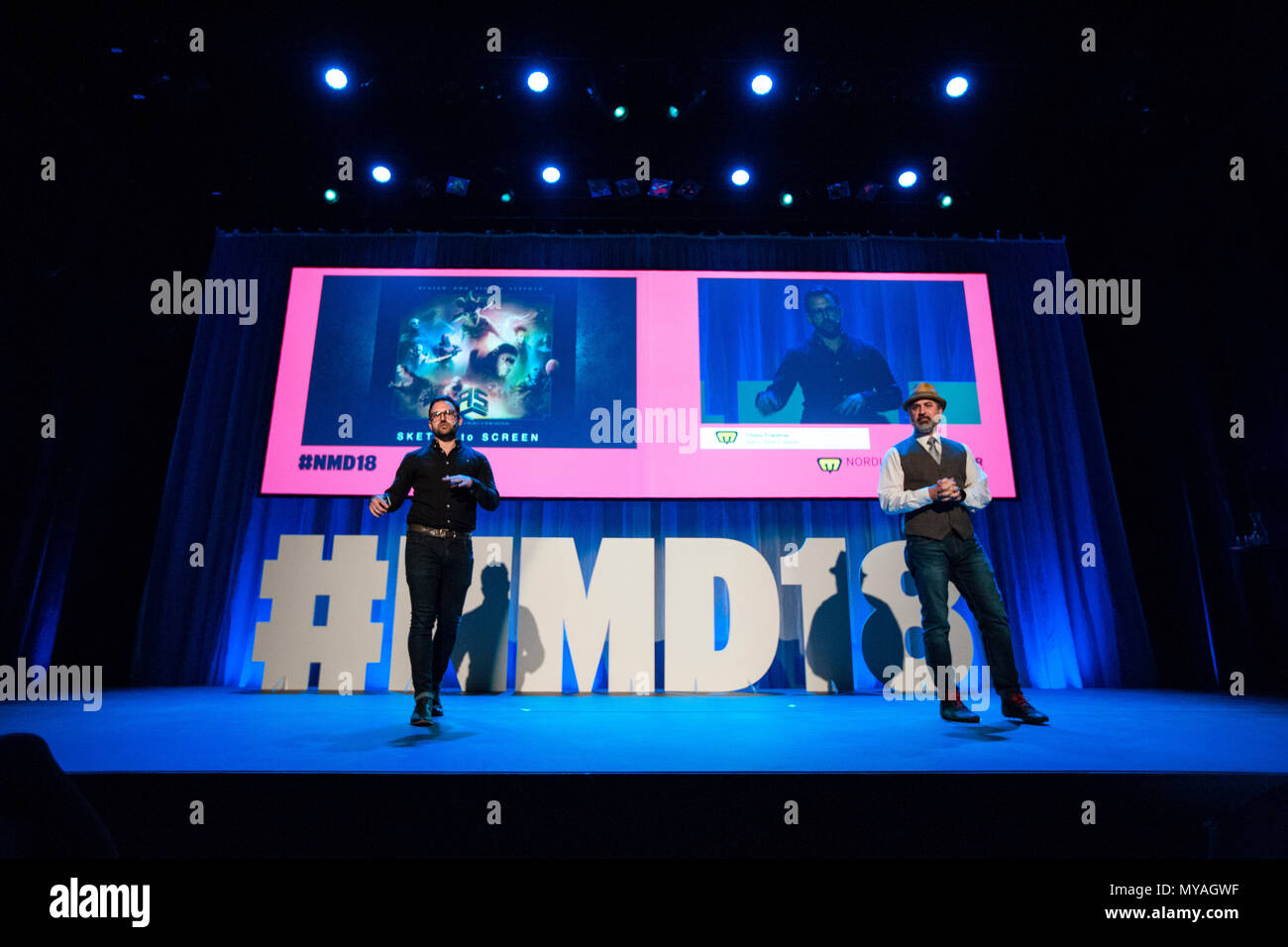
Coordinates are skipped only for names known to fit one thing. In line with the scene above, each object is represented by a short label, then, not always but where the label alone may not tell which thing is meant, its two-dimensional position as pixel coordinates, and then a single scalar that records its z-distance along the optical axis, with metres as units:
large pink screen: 5.23
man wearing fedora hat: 3.10
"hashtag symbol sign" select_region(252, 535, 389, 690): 4.88
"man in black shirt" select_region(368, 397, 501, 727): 3.07
